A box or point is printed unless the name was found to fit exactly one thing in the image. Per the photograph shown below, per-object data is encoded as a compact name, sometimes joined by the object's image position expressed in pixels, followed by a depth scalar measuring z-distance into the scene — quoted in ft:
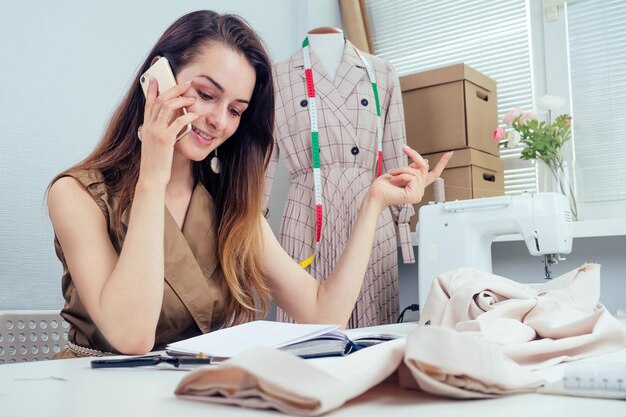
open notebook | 3.09
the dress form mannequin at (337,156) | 8.41
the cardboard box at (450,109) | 9.12
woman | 4.25
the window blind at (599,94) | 9.04
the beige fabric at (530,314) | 2.67
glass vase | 8.19
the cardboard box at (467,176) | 8.95
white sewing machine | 5.54
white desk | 1.84
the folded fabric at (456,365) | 1.89
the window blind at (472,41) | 10.08
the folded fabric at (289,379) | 1.73
